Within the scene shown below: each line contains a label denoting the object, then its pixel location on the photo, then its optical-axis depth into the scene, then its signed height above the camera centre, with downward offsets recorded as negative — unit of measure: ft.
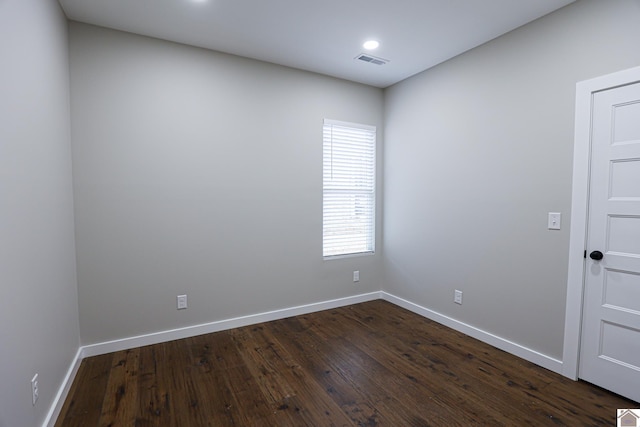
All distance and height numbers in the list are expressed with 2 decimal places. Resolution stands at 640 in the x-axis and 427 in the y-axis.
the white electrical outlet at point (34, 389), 5.26 -3.33
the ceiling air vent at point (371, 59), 10.37 +4.64
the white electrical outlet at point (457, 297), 10.48 -3.39
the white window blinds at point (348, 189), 12.39 +0.30
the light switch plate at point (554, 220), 7.91 -0.59
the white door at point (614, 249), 6.71 -1.15
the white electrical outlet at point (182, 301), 9.80 -3.35
